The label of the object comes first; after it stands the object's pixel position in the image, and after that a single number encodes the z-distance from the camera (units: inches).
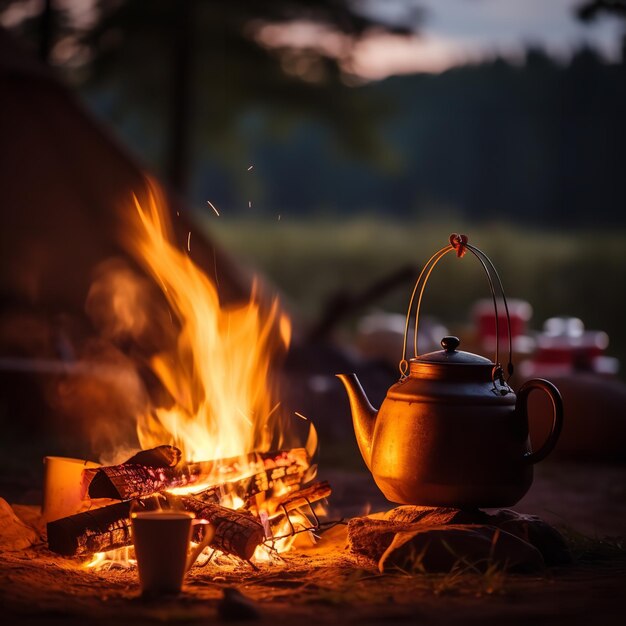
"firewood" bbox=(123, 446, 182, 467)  134.9
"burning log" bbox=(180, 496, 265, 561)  123.0
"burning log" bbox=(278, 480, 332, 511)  139.6
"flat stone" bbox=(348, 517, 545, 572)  119.1
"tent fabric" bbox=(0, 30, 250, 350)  263.4
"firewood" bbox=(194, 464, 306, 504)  136.3
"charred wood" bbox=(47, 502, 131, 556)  125.0
